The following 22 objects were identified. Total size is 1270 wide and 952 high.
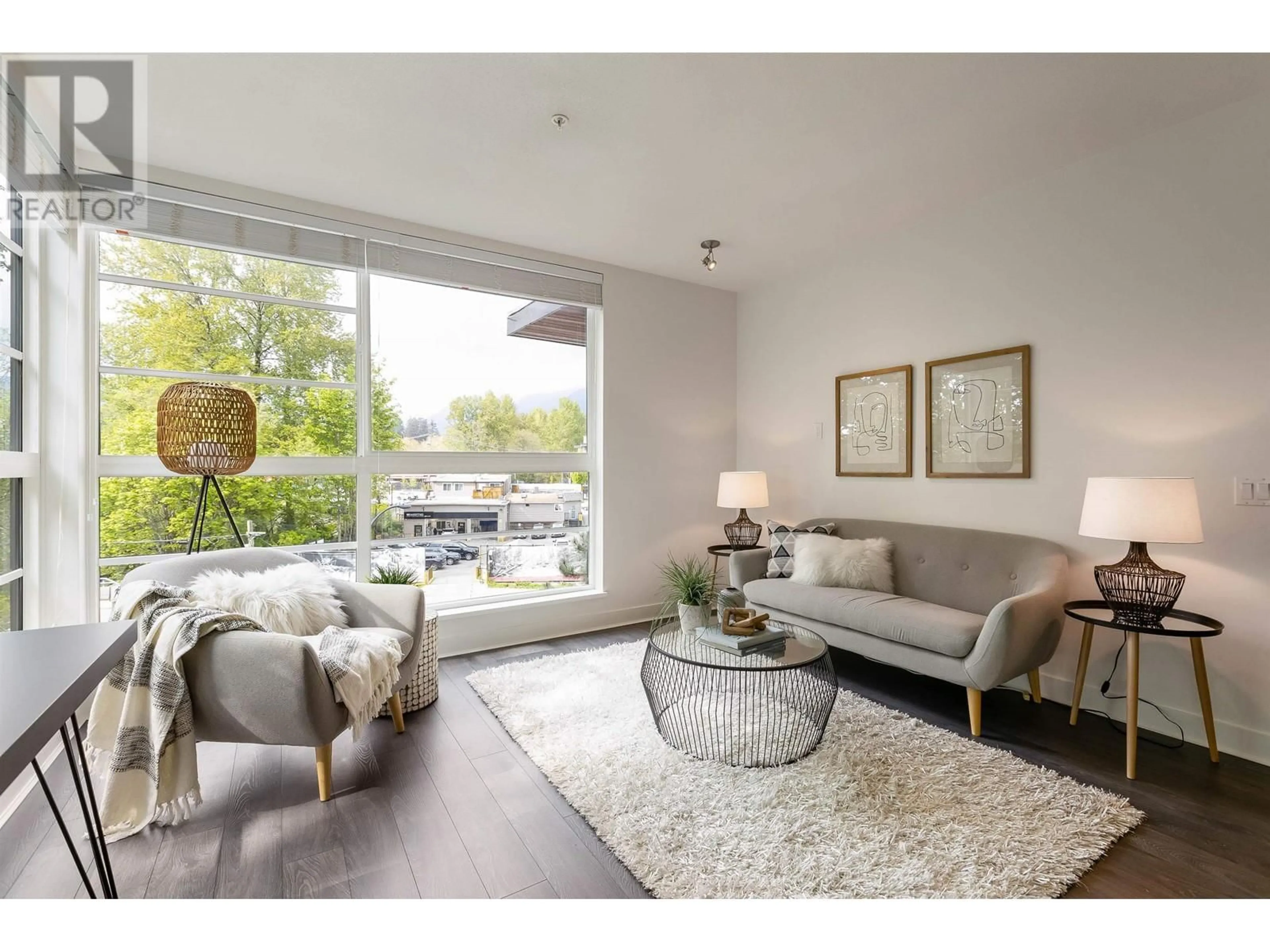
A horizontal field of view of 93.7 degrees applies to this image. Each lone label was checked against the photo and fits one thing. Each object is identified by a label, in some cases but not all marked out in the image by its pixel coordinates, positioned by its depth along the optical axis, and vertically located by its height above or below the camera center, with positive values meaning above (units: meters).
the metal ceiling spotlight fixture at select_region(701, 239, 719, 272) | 3.87 +1.49
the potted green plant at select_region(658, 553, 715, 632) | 3.65 -0.81
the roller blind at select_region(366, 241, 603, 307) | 3.57 +1.27
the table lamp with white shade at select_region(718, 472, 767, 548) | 4.19 -0.18
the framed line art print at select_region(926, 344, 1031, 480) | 3.16 +0.32
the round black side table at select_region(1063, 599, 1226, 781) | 2.23 -0.67
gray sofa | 2.52 -0.67
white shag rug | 1.65 -1.12
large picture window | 2.97 +0.41
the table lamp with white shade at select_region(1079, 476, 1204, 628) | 2.28 -0.22
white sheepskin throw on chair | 2.29 -0.50
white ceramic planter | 3.56 -0.88
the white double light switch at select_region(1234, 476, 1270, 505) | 2.37 -0.07
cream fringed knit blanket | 1.87 -0.80
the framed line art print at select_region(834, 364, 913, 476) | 3.75 +0.32
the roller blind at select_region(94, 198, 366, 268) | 2.94 +1.25
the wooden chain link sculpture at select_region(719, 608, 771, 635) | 2.52 -0.65
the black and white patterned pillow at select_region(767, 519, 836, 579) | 3.69 -0.49
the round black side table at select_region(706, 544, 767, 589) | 4.33 -0.58
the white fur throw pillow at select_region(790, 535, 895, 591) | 3.37 -0.53
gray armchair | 1.89 -0.71
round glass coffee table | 2.32 -1.02
